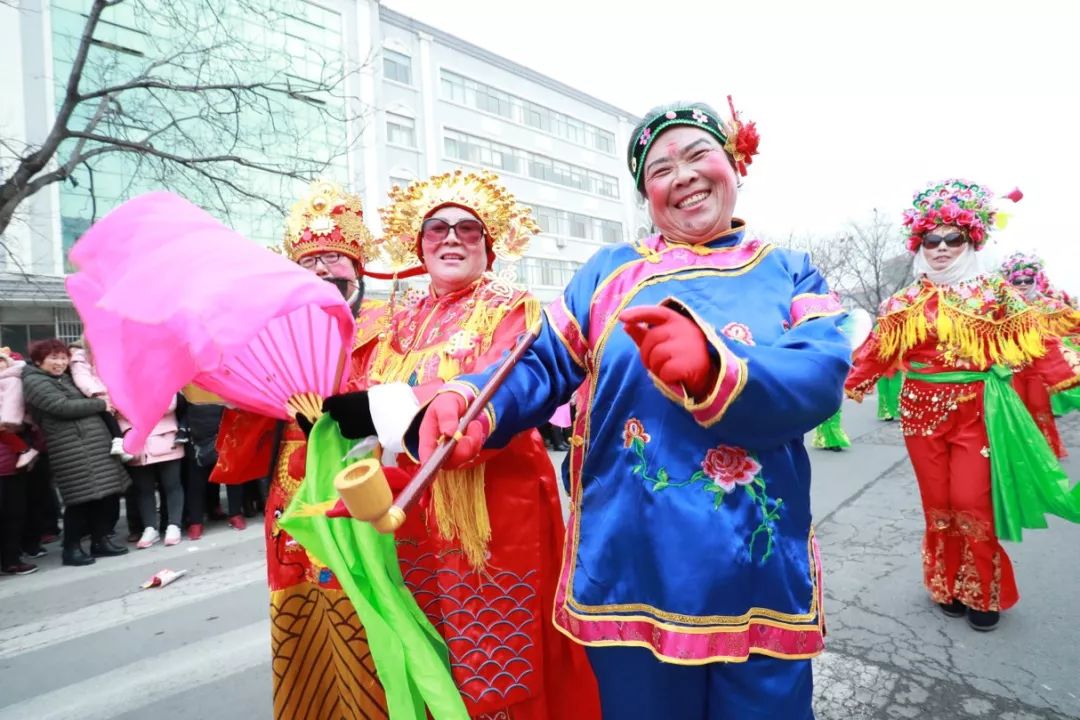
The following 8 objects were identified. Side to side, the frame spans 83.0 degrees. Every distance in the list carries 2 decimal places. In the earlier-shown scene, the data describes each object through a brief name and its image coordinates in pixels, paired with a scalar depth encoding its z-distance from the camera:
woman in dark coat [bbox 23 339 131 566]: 4.93
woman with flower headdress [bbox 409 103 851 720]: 1.22
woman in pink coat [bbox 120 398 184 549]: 5.49
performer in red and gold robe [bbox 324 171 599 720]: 1.81
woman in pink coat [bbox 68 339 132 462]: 5.23
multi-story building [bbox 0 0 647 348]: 14.51
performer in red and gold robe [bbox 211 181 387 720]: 1.96
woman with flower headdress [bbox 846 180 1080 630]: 3.09
